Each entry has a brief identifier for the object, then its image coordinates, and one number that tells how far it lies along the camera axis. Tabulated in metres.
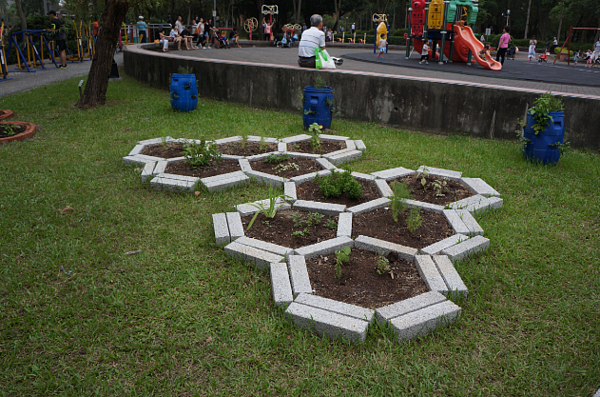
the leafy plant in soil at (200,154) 5.41
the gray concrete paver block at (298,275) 3.06
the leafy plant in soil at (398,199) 3.92
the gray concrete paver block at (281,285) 2.96
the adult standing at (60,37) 15.55
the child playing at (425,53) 16.59
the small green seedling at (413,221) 3.83
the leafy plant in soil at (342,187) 4.55
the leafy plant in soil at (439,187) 4.79
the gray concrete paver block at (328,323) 2.67
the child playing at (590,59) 21.62
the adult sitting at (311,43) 10.12
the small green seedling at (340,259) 3.24
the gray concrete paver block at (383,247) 3.54
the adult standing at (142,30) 26.30
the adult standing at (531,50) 24.02
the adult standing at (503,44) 16.66
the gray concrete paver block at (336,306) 2.79
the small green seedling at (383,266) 3.31
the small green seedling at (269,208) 4.03
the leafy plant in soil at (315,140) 6.24
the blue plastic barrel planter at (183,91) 8.61
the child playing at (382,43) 21.66
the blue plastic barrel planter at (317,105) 7.15
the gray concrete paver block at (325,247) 3.53
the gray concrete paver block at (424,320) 2.69
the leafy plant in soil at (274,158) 5.68
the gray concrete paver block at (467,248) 3.55
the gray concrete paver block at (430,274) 3.11
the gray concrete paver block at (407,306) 2.79
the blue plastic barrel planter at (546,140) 5.56
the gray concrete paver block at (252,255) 3.44
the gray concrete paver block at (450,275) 3.10
